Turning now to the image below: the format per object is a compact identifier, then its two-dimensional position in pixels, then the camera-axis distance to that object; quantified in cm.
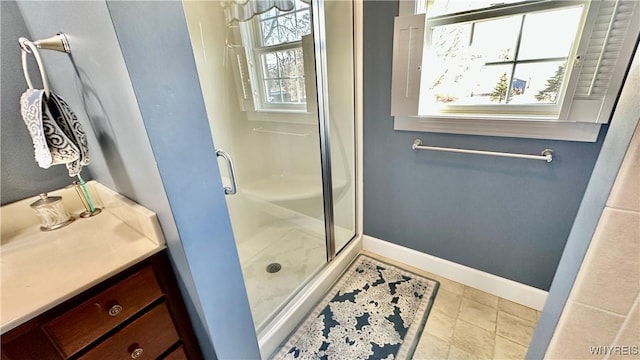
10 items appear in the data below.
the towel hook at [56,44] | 73
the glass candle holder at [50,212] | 94
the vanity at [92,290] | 63
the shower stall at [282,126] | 170
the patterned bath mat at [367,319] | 137
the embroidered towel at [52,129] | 76
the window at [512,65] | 103
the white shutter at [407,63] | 139
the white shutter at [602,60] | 96
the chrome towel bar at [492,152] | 125
